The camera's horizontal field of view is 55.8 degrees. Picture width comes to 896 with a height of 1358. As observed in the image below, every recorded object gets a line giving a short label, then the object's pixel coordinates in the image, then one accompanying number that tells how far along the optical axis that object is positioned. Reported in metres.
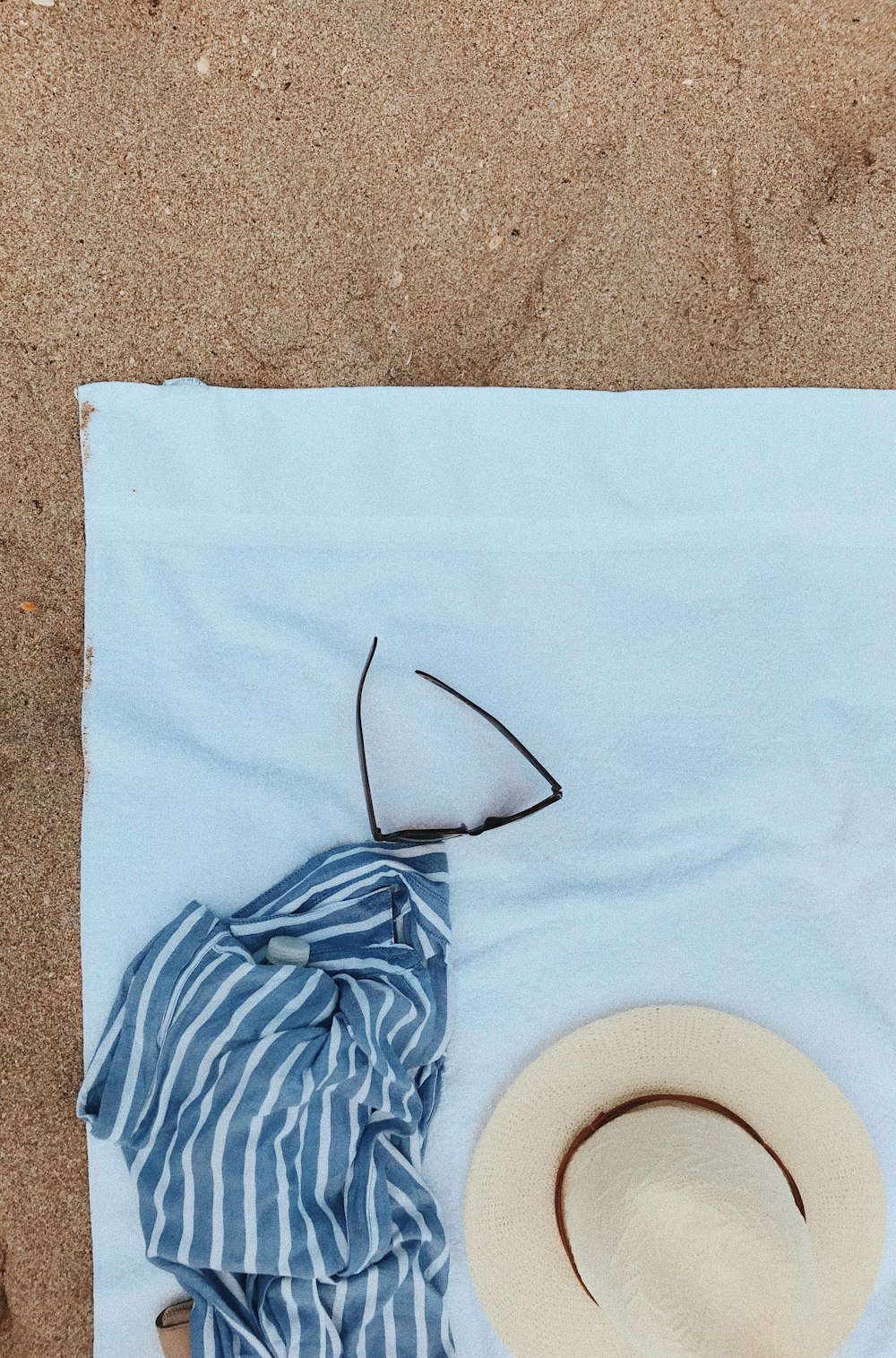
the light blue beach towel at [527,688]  0.70
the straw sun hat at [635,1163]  0.51
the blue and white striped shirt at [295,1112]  0.62
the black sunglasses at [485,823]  0.67
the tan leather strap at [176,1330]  0.66
